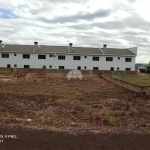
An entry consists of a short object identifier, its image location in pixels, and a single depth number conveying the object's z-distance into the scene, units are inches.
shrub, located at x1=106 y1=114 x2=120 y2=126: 199.2
